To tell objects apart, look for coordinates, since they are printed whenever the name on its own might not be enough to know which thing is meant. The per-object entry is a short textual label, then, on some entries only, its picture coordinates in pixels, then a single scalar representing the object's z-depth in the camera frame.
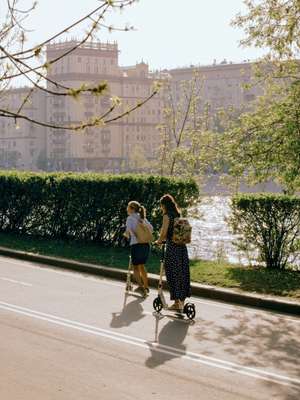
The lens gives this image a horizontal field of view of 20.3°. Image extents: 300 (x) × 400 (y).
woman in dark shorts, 13.12
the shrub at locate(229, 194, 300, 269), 15.42
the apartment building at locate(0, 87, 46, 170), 181.50
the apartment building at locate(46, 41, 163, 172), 170.38
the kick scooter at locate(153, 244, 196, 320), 10.93
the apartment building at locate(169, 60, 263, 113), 183.25
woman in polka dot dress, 11.23
